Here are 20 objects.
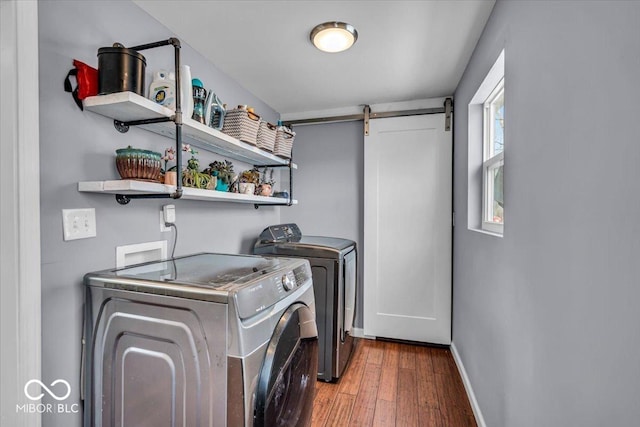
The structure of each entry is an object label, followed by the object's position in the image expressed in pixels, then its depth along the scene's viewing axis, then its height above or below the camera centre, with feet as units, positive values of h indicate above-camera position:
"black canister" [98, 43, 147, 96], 3.71 +1.83
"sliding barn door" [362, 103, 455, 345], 9.33 -3.32
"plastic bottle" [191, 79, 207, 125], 4.92 +1.89
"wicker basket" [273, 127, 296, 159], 7.32 +1.76
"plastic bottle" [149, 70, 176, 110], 4.38 +1.83
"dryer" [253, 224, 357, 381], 6.94 -1.92
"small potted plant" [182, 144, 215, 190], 4.88 +0.59
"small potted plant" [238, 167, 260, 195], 6.37 +0.69
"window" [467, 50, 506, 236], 5.72 +1.19
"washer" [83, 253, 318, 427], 3.01 -1.56
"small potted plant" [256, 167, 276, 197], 7.24 +0.54
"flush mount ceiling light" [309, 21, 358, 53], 5.26 +3.31
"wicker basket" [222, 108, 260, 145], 5.83 +1.76
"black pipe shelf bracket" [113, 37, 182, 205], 4.09 +1.32
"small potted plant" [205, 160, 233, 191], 5.81 +0.76
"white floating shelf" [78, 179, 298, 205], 3.62 +0.31
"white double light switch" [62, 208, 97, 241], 3.69 -0.16
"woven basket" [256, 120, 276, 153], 6.68 +1.76
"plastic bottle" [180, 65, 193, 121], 4.44 +1.85
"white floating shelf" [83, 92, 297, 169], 3.69 +1.39
